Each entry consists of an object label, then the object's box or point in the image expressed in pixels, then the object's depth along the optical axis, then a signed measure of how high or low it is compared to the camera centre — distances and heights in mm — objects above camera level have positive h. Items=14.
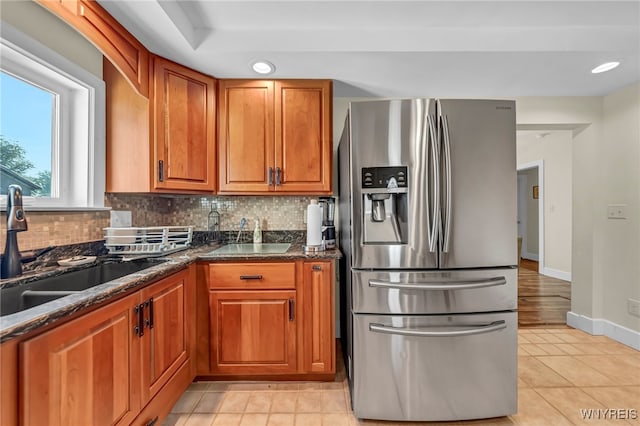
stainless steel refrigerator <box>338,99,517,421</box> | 1555 -272
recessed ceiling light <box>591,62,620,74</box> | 1975 +1037
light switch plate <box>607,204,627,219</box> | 2422 +19
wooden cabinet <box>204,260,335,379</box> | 1843 -672
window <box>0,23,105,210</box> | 1448 +515
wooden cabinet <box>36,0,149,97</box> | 1331 +947
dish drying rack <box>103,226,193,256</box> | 1809 -174
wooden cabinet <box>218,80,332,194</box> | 2143 +606
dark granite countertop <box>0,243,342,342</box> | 794 -287
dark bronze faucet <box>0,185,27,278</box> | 1191 -68
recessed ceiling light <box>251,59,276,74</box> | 1929 +1024
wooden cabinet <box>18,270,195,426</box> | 842 -561
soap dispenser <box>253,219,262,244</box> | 2424 -178
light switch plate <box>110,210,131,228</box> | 1932 -24
